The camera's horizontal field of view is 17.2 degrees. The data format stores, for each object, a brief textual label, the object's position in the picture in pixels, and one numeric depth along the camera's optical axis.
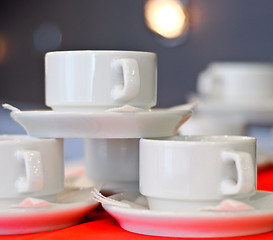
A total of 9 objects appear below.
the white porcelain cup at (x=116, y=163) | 0.75
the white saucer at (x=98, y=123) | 0.66
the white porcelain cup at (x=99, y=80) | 0.68
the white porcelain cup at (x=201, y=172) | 0.62
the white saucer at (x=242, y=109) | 1.33
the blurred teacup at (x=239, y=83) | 1.39
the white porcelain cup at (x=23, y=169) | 0.64
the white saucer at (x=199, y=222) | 0.60
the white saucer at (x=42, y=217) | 0.62
